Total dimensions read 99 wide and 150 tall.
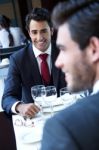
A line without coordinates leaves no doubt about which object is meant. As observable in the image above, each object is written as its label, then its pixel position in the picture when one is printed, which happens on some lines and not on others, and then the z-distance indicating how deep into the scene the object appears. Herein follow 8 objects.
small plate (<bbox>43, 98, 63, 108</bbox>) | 1.41
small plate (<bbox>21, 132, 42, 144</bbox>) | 1.14
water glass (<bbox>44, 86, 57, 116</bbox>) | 1.43
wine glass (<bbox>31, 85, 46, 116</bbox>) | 1.43
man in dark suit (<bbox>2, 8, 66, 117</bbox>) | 1.74
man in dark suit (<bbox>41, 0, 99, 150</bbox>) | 0.62
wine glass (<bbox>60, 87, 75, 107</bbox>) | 1.45
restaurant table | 1.14
